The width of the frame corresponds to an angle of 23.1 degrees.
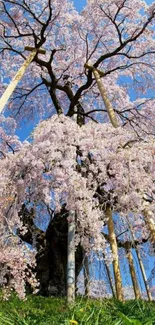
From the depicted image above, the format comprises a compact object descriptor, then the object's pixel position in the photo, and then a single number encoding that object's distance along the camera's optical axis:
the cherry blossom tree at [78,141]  6.60
